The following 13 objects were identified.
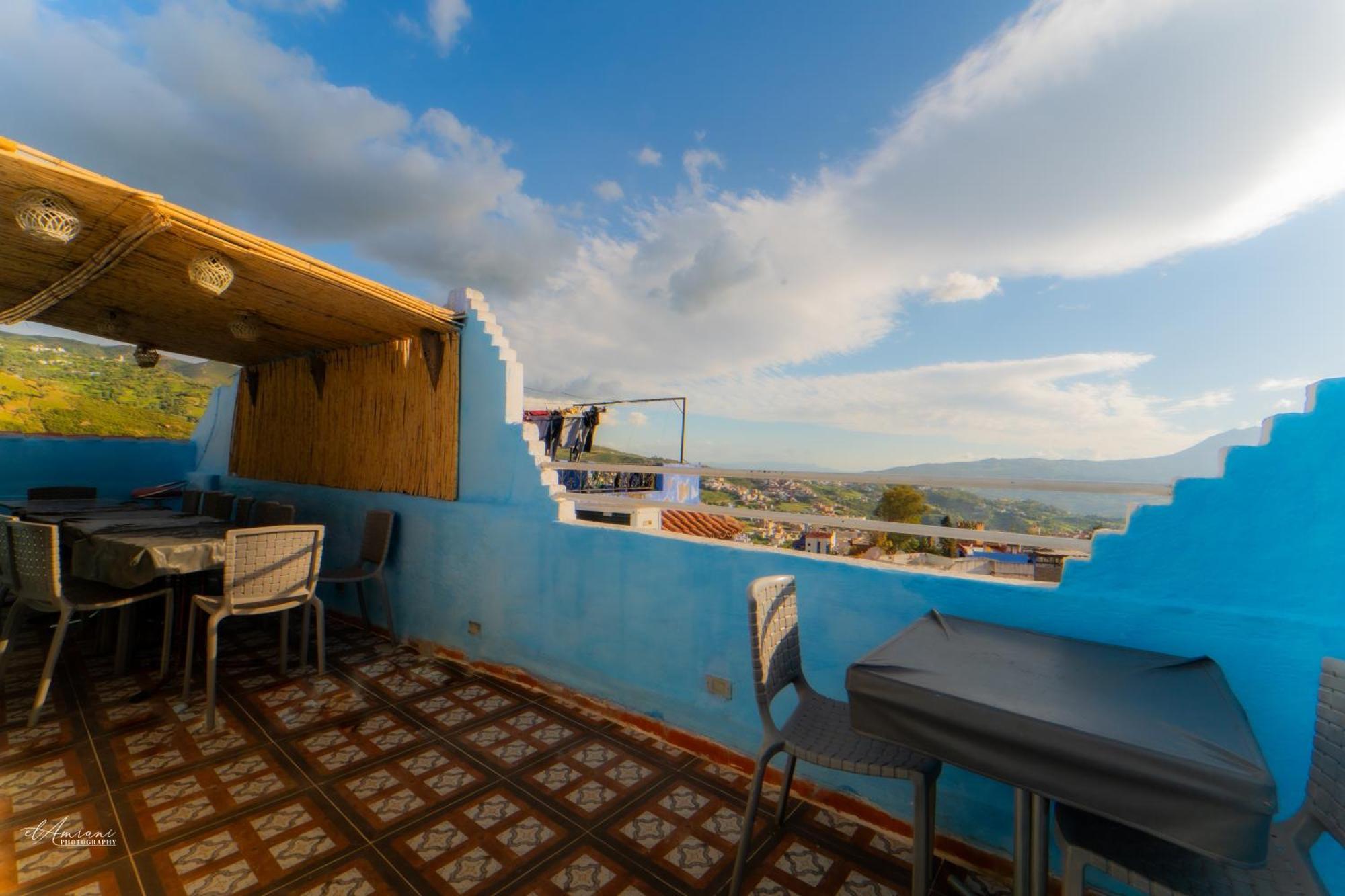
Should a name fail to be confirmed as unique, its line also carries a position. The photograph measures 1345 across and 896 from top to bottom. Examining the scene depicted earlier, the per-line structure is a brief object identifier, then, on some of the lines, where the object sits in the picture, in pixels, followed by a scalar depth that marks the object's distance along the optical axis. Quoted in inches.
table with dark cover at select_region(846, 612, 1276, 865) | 36.1
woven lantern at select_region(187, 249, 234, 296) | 114.1
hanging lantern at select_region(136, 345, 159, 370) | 205.3
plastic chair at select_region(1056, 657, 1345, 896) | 45.9
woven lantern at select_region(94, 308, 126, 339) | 176.9
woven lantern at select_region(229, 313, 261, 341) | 167.2
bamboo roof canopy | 95.1
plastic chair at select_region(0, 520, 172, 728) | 111.9
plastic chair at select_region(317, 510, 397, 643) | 166.2
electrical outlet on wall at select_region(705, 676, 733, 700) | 106.7
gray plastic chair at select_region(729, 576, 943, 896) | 60.9
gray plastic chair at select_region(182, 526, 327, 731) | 119.9
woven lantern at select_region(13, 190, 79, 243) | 90.0
